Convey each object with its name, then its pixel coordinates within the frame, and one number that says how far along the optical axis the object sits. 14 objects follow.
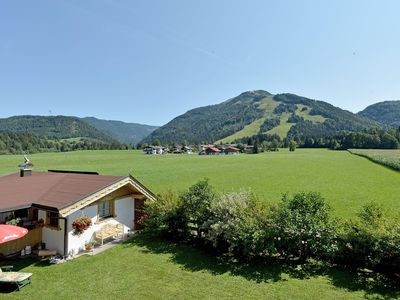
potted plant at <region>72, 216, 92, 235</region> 13.96
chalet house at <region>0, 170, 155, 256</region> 13.55
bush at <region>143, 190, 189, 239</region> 15.37
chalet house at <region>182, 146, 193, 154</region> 178.46
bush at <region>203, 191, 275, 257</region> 12.13
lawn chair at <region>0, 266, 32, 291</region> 10.22
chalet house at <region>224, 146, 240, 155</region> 157.18
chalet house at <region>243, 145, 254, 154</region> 159.95
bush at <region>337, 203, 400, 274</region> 10.44
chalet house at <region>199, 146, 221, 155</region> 159.12
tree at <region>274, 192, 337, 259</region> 11.86
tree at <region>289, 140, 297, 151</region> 160.62
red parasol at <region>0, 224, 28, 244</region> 10.87
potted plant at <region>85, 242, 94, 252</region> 14.26
